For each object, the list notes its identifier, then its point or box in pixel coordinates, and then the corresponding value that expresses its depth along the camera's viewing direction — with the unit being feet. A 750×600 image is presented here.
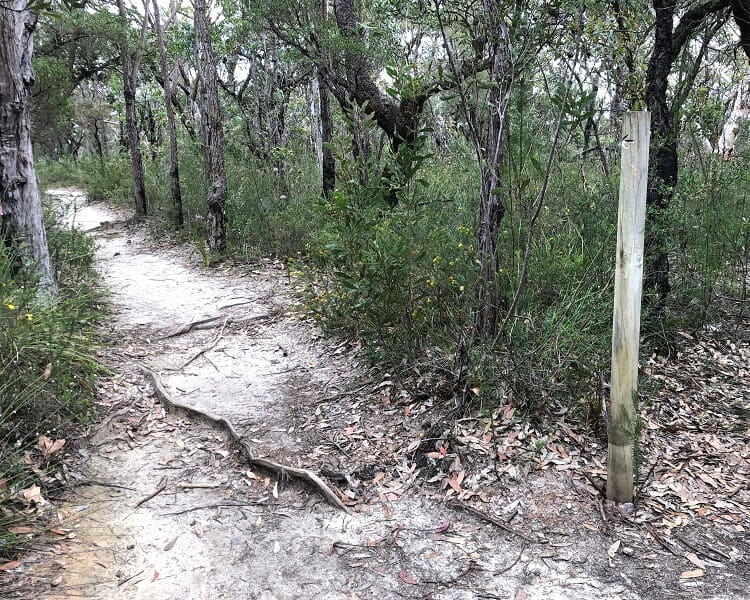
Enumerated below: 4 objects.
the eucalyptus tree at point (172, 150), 33.17
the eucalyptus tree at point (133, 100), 35.27
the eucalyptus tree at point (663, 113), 13.57
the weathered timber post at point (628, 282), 8.23
